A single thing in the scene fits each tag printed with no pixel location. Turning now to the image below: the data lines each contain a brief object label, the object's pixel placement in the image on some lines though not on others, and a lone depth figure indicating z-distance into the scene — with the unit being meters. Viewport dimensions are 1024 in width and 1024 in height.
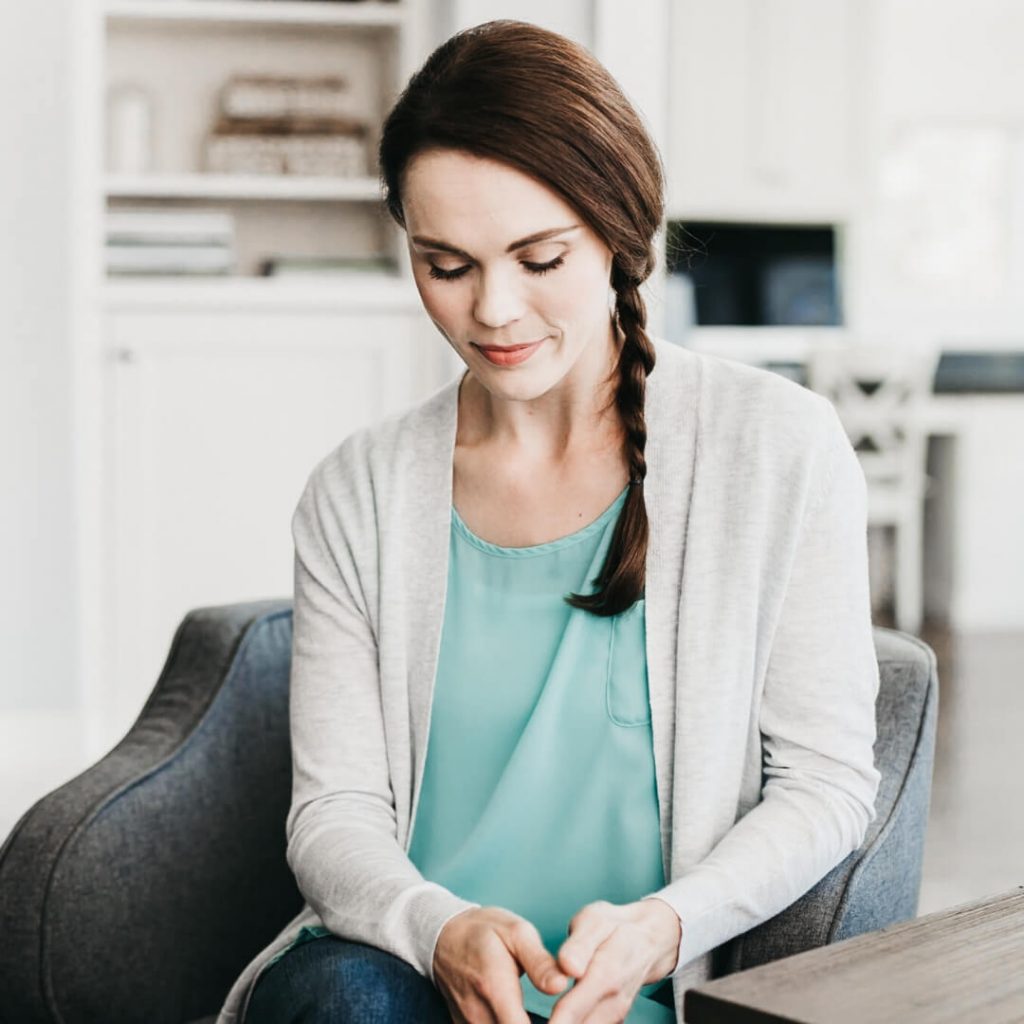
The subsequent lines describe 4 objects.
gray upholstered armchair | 1.82
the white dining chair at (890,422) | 6.43
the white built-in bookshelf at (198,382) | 4.21
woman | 1.67
